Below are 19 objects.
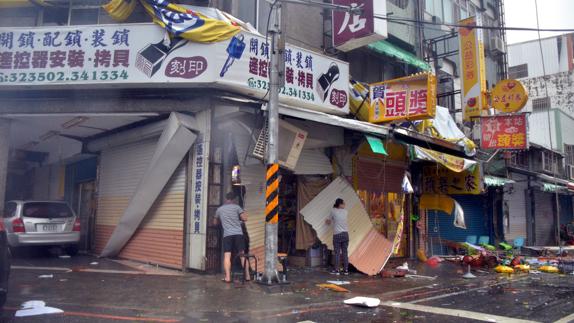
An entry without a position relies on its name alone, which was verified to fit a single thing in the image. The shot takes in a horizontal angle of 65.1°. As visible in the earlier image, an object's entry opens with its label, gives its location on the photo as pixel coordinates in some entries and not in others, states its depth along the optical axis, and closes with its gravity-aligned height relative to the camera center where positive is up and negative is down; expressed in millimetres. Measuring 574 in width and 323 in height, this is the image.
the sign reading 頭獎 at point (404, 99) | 11391 +3020
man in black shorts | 8945 -197
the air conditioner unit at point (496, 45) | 21734 +8152
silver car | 11547 -213
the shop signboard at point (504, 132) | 14867 +2739
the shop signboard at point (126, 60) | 9305 +3318
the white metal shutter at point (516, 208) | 20203 +255
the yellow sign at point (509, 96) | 14758 +3875
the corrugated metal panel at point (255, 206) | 10219 +206
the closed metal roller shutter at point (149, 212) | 10148 +211
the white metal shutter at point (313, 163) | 11797 +1379
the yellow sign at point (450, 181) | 15562 +1162
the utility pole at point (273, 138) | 8578 +1490
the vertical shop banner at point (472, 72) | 15227 +4841
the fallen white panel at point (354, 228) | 11492 -359
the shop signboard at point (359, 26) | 11977 +5163
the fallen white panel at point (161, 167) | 9469 +1056
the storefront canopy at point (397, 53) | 14336 +5392
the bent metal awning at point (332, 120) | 9898 +2208
